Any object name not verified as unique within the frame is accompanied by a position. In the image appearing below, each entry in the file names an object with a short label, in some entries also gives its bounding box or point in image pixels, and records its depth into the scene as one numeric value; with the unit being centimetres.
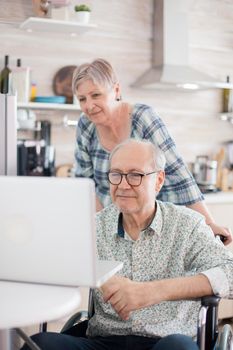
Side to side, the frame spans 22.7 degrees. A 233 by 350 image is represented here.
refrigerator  187
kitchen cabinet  374
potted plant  373
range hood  402
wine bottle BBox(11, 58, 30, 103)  369
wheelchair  171
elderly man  186
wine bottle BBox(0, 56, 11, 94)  367
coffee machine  370
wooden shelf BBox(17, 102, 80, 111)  369
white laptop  129
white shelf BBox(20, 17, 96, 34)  359
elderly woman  225
